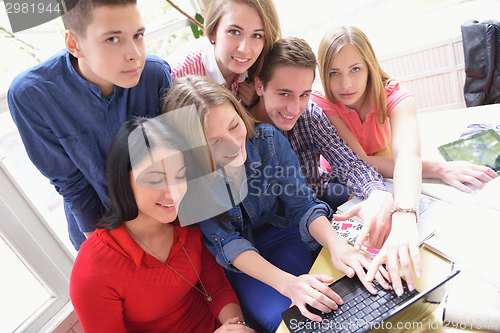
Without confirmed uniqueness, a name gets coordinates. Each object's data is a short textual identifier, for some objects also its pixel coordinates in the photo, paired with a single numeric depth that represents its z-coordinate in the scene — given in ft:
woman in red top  2.77
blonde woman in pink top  3.26
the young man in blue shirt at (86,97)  2.58
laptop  2.02
